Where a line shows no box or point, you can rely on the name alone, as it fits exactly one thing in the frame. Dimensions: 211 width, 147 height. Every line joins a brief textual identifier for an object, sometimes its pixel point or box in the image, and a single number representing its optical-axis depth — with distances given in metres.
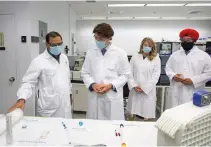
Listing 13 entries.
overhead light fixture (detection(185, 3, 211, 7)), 4.57
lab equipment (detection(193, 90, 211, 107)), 0.78
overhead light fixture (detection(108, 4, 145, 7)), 4.78
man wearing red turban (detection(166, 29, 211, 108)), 2.22
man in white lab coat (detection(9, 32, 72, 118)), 1.61
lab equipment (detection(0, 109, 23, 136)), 1.09
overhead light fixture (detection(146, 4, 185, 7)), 4.71
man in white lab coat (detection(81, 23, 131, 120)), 1.77
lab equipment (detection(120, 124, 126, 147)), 0.99
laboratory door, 2.74
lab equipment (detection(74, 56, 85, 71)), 3.32
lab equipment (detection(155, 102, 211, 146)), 0.69
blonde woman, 2.41
